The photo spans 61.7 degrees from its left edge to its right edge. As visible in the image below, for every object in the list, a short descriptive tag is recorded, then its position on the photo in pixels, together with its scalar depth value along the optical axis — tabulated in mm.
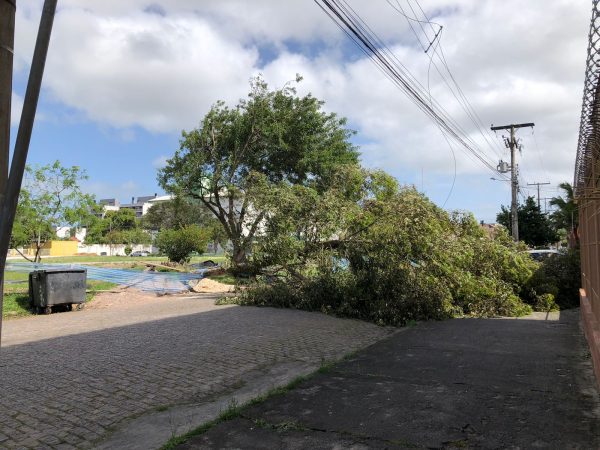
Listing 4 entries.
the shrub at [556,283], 14750
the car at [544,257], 16816
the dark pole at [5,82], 2447
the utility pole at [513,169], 29603
